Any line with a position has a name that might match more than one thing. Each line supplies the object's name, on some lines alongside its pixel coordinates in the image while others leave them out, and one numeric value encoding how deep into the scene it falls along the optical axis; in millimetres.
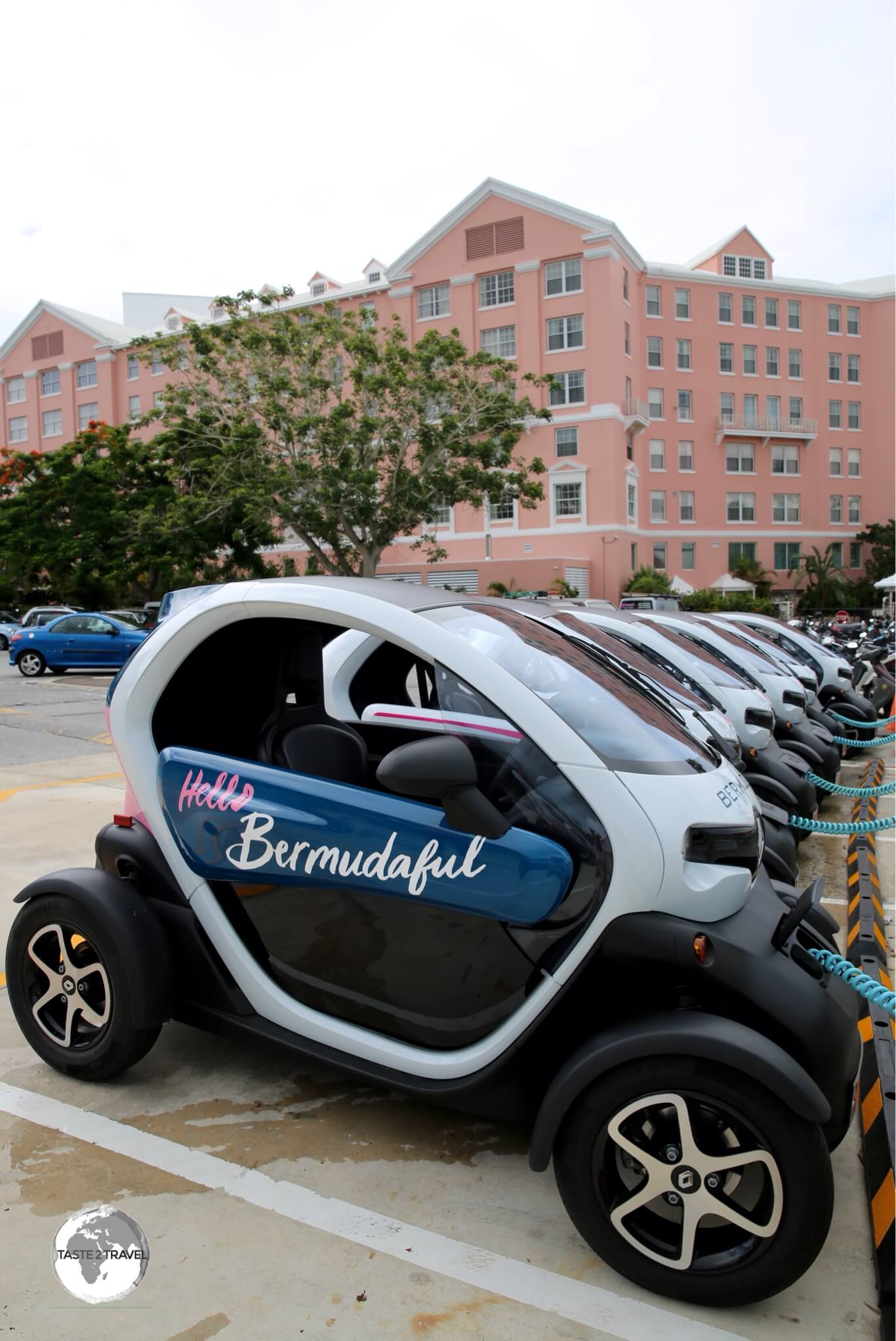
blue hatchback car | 21984
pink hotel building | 40562
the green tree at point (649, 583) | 40625
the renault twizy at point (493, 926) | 2344
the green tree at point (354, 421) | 24922
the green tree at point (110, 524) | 32594
